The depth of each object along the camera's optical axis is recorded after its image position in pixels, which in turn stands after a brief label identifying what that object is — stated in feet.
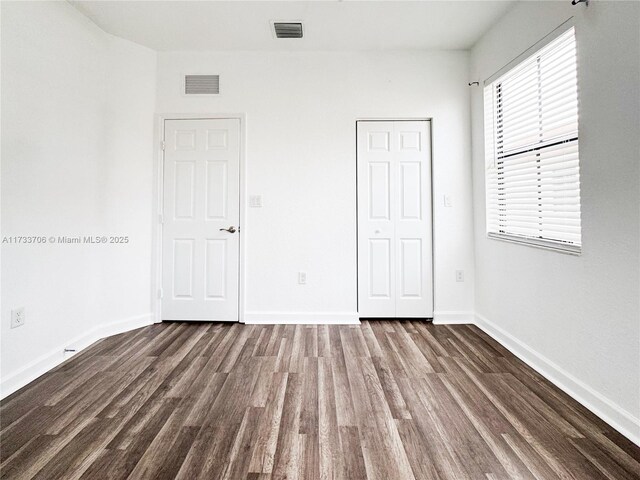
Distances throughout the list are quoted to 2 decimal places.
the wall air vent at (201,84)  11.09
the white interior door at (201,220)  11.15
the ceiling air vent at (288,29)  9.48
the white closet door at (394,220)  11.18
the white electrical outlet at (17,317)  6.98
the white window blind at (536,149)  6.91
